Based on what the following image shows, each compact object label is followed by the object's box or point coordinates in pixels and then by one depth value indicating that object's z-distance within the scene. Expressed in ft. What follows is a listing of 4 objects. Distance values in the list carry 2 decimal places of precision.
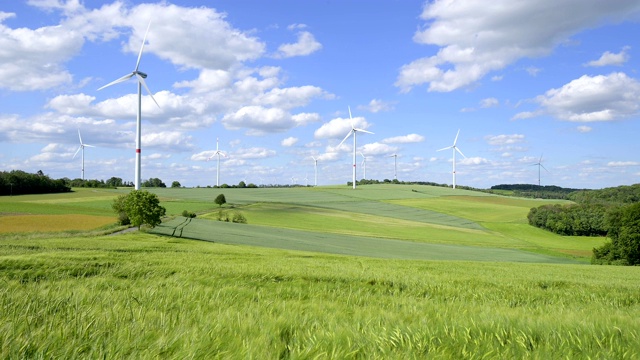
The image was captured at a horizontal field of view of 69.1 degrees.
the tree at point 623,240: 177.99
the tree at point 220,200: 299.09
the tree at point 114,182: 451.94
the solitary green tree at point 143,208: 174.60
